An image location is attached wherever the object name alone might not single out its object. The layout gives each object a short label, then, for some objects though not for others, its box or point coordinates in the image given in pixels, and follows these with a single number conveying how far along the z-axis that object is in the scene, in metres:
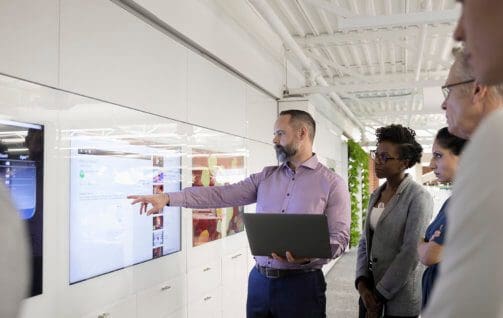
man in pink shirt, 2.69
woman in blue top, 1.96
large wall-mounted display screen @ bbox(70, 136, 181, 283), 2.22
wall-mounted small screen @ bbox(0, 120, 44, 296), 1.79
